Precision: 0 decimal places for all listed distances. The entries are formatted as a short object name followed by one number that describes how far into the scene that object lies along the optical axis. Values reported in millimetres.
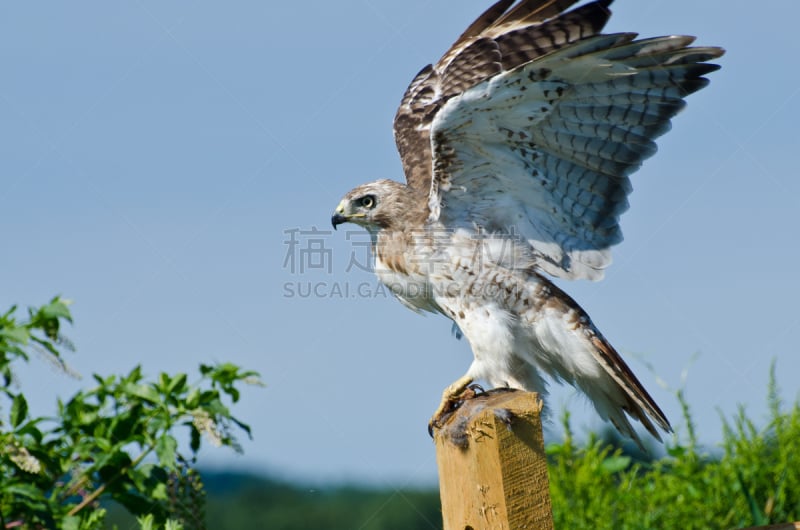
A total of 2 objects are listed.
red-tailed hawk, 7727
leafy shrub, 6410
